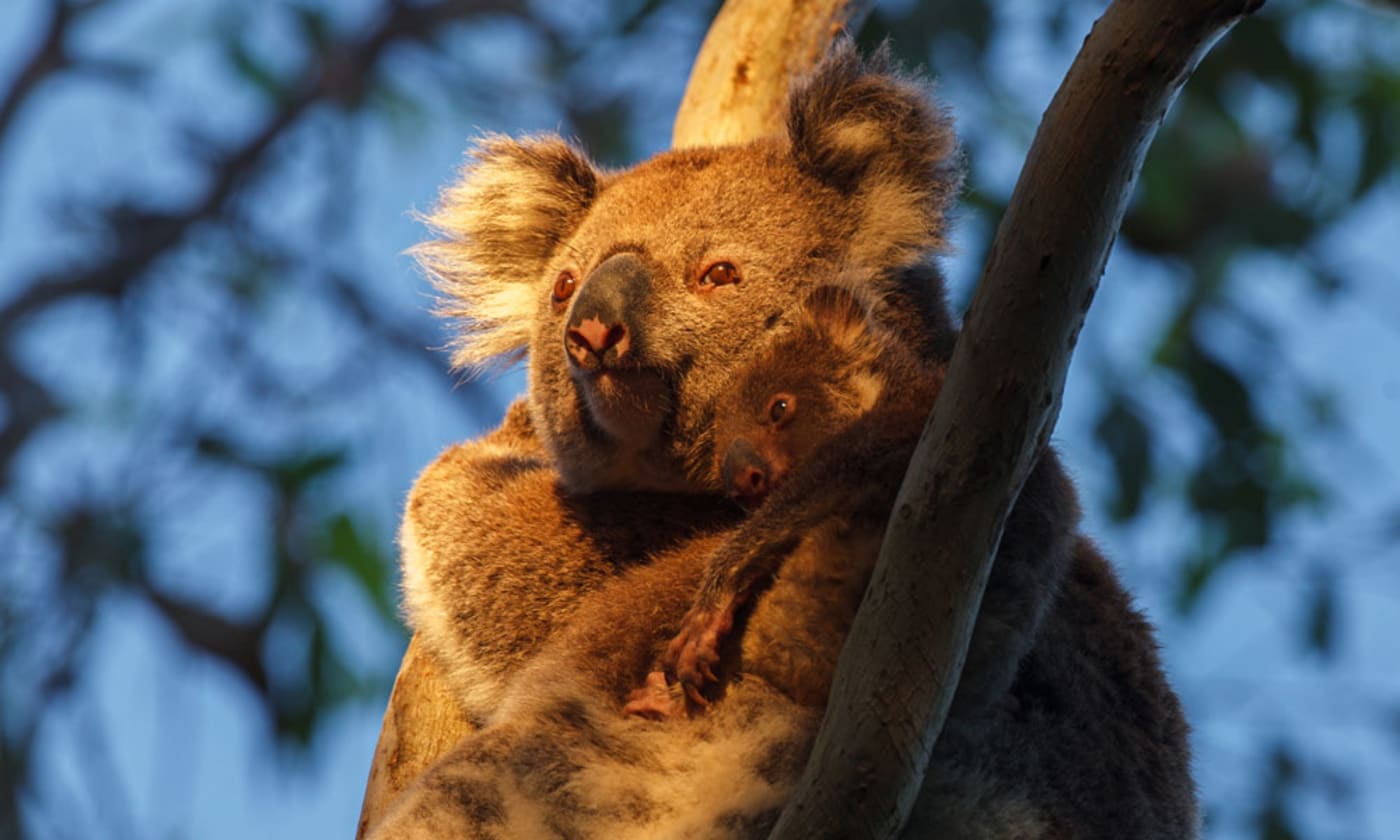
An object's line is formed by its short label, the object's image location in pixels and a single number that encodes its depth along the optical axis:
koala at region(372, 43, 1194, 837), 4.07
